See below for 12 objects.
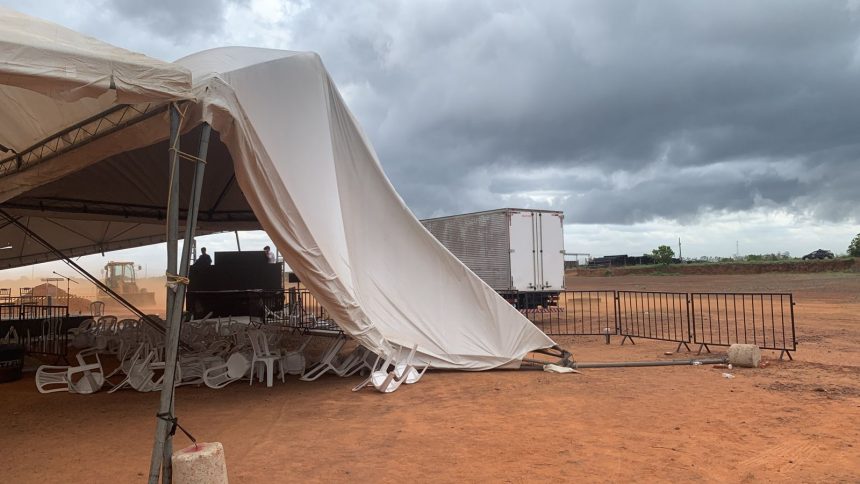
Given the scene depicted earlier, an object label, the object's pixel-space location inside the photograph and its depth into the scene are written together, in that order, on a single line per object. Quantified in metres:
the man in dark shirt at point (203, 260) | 15.00
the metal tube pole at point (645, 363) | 8.59
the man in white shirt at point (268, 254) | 15.66
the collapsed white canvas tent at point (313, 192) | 5.63
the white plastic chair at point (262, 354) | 7.57
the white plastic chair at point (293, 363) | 8.07
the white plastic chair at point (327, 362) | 8.08
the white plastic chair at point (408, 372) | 7.52
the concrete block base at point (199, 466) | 3.38
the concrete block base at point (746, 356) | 8.39
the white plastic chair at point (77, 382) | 7.23
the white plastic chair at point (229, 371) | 7.60
